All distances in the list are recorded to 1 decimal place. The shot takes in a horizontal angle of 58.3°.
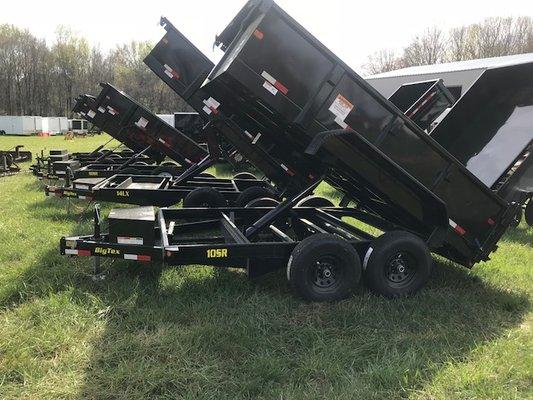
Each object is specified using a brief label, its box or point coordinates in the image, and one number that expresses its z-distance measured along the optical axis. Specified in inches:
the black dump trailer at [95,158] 406.6
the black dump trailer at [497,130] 194.5
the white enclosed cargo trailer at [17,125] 1955.0
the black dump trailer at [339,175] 159.9
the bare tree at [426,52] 2197.3
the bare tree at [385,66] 2455.7
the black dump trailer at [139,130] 425.4
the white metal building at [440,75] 641.0
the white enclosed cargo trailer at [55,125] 2084.2
